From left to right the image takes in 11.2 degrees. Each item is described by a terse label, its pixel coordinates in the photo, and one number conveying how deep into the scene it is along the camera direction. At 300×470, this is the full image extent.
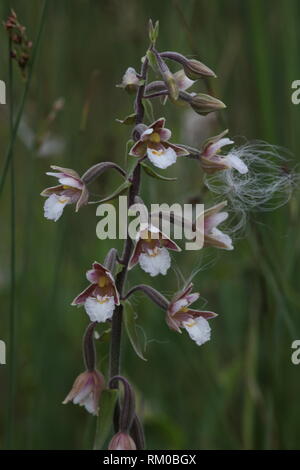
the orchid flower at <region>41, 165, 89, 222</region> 0.53
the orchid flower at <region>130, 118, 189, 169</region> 0.52
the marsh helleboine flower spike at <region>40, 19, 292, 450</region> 0.53
